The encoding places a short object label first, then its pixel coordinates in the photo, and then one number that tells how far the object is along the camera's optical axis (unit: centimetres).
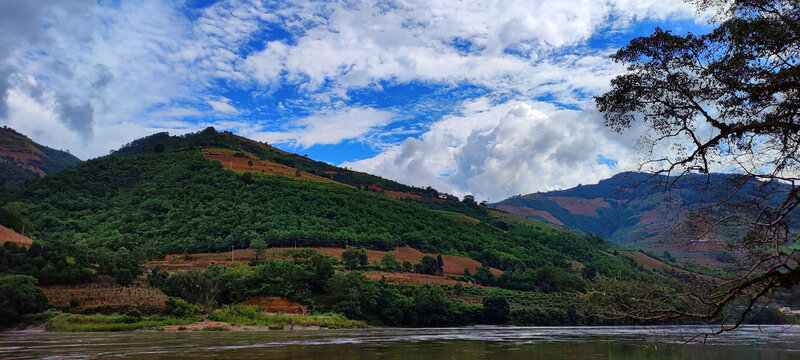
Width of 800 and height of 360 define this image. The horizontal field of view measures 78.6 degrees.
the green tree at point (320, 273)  6347
